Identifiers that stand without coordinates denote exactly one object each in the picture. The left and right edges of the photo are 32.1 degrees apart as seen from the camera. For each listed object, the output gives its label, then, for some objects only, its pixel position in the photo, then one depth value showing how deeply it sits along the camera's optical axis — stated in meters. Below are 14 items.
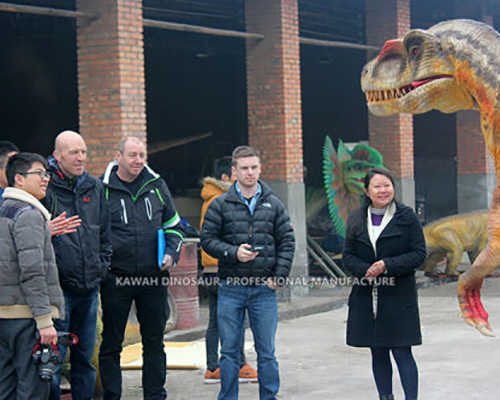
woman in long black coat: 5.81
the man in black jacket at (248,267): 6.14
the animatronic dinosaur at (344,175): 13.12
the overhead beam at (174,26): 9.63
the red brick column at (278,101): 12.47
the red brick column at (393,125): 14.88
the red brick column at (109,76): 9.82
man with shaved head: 5.68
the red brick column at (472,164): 17.66
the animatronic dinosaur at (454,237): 14.24
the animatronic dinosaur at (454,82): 5.62
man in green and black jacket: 6.11
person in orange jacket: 7.28
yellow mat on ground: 8.03
